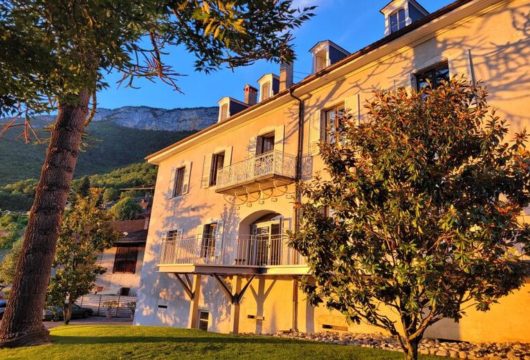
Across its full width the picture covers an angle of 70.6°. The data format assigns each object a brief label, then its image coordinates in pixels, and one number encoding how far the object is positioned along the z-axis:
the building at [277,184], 8.40
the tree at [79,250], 15.98
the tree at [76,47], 5.57
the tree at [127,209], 45.09
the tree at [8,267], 23.72
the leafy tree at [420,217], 3.88
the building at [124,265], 29.58
